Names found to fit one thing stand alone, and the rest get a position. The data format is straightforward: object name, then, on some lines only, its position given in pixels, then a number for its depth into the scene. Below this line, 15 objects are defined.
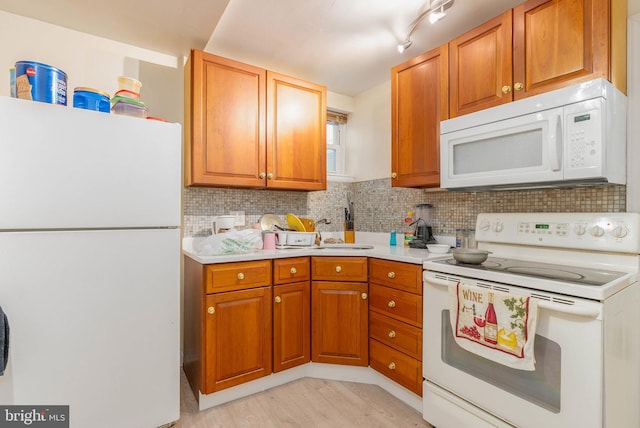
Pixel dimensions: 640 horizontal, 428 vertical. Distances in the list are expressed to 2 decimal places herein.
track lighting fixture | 1.61
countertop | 1.80
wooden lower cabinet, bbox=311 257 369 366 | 2.08
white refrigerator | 1.28
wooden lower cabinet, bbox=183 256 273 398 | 1.76
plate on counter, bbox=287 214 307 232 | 2.45
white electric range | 1.12
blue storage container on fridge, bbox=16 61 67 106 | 1.31
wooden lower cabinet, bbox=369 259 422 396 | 1.77
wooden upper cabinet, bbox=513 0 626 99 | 1.37
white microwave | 1.33
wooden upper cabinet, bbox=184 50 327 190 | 2.08
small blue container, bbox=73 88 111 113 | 1.45
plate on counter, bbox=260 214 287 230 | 2.59
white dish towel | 1.23
